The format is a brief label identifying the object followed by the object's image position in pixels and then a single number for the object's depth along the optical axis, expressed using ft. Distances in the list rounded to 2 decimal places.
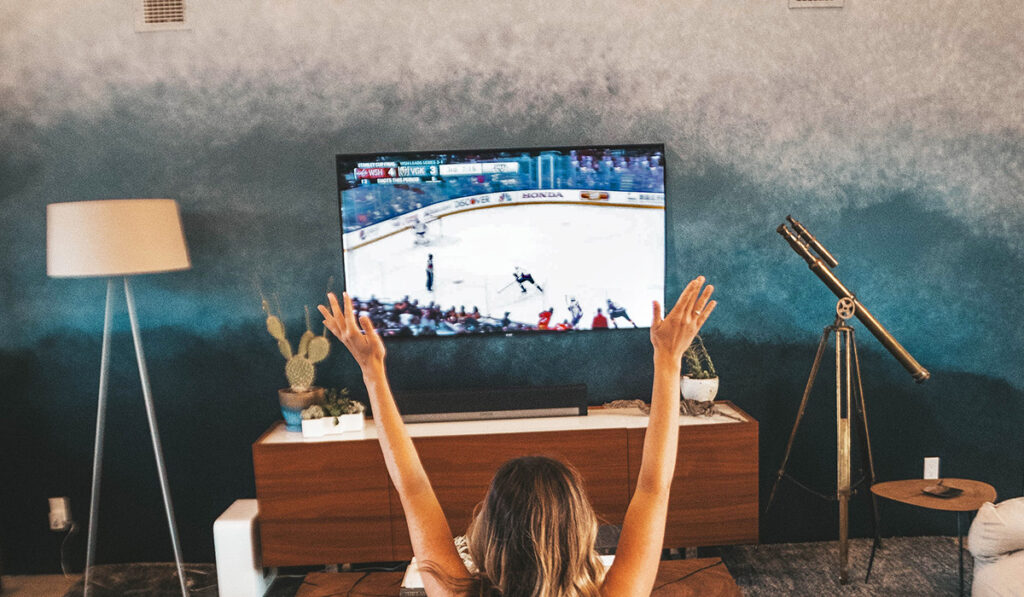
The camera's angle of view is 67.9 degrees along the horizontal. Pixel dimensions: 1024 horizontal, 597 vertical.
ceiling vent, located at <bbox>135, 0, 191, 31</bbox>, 11.25
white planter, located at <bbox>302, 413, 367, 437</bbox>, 10.68
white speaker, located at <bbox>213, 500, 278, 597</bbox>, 10.42
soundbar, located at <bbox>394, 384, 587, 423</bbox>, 11.16
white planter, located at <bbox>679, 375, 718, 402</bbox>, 11.16
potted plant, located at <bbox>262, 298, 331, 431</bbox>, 10.87
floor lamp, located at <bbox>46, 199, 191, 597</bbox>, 9.79
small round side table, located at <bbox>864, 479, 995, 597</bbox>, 9.40
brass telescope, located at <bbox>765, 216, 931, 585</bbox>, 10.39
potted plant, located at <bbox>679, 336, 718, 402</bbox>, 11.16
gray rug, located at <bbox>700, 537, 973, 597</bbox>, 10.52
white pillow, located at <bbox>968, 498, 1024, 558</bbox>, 8.30
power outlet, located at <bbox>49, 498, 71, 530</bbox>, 11.84
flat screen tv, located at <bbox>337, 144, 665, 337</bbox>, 11.35
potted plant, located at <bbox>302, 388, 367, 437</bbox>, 10.69
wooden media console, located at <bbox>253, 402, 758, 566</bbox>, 10.45
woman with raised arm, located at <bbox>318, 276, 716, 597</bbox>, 3.86
